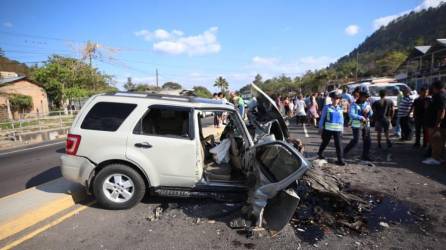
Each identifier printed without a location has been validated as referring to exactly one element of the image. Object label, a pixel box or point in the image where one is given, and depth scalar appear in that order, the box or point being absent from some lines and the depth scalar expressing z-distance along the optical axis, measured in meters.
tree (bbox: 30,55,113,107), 39.22
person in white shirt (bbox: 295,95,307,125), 15.44
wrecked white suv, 4.51
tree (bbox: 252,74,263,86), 127.57
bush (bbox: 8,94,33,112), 32.19
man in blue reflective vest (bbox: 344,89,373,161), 7.38
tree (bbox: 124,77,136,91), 79.00
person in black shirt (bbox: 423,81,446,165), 6.79
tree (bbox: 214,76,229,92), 113.00
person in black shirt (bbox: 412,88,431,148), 8.22
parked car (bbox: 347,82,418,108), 15.57
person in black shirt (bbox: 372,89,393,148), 8.50
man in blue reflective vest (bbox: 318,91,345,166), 6.99
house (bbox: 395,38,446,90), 29.92
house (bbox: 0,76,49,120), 32.56
